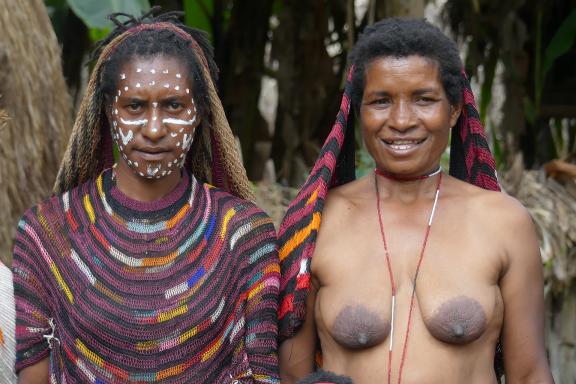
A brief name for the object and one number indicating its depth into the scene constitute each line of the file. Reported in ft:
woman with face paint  11.61
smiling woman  11.67
